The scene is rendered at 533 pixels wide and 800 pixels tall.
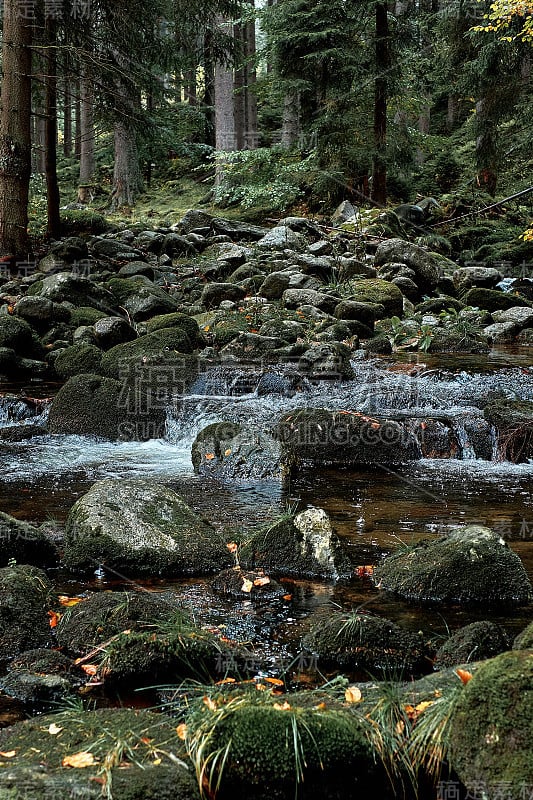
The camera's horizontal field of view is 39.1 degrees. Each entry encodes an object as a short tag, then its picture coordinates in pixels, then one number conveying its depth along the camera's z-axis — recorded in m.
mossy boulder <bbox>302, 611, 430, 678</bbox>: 3.65
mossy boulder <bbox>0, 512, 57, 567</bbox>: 4.80
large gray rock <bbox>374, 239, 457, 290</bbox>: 15.91
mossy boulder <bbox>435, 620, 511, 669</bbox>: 3.51
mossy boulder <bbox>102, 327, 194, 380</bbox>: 10.23
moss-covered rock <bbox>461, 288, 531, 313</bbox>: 14.80
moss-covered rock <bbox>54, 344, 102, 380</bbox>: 10.84
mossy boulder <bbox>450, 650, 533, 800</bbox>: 2.30
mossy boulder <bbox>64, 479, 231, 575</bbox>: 4.91
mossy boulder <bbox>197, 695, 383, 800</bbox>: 2.50
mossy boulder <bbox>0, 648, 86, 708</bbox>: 3.32
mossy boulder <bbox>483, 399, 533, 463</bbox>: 8.14
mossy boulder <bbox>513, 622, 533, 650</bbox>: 3.03
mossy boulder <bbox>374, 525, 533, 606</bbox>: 4.40
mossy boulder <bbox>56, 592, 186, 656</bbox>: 3.75
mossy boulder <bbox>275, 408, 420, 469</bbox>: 7.95
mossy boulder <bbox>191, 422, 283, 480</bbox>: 7.41
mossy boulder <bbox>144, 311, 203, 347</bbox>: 11.68
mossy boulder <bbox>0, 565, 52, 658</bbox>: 3.79
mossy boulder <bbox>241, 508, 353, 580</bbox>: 4.84
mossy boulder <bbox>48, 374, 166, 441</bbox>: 9.12
